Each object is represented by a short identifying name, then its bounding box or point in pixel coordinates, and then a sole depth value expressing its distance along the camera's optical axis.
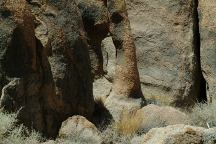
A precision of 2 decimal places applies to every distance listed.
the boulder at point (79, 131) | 10.48
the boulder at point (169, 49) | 15.61
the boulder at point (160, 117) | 11.99
